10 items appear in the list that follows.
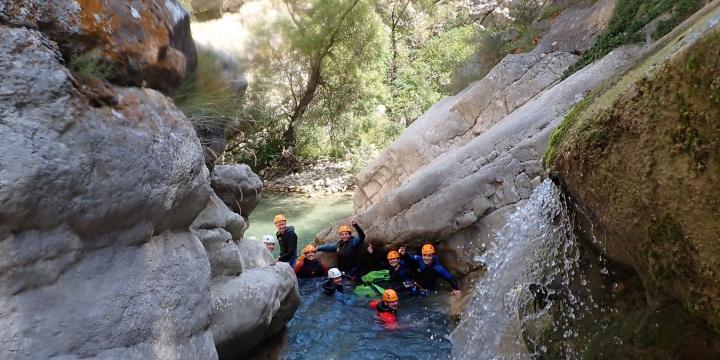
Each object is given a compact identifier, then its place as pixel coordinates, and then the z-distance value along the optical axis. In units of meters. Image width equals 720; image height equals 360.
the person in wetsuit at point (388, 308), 7.75
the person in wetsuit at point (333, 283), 9.04
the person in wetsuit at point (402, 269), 8.87
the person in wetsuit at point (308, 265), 10.12
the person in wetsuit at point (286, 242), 10.37
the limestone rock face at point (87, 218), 3.06
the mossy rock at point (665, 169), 2.28
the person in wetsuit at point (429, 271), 8.41
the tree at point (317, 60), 18.84
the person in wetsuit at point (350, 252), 9.95
